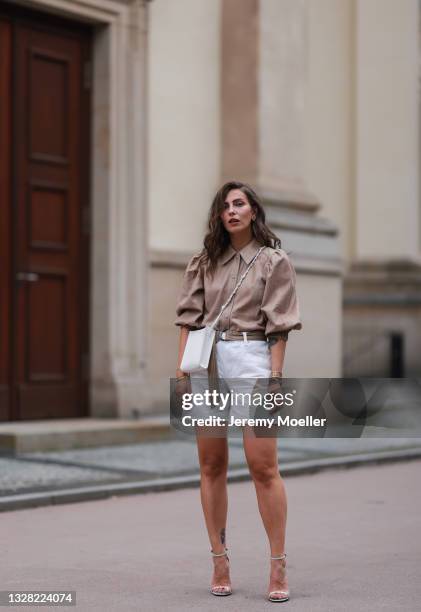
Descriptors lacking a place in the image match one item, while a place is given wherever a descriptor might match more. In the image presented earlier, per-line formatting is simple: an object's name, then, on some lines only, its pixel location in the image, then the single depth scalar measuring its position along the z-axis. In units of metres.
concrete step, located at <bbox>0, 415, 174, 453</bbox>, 10.89
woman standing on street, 5.22
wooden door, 12.48
